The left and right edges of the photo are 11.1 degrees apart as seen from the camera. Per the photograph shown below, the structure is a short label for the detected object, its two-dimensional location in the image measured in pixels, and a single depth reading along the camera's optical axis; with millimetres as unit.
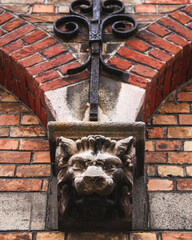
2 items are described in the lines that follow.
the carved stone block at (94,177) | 4493
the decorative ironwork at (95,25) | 5814
